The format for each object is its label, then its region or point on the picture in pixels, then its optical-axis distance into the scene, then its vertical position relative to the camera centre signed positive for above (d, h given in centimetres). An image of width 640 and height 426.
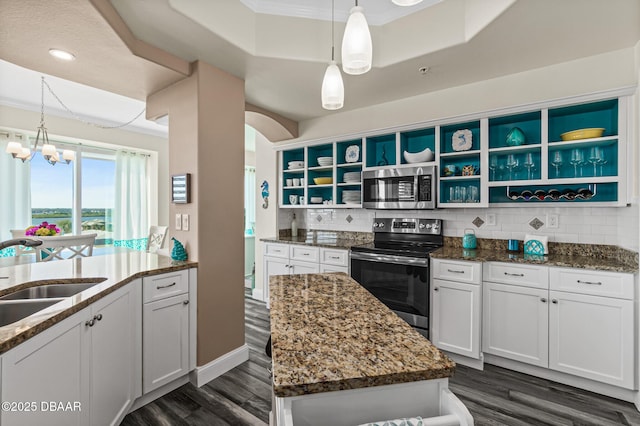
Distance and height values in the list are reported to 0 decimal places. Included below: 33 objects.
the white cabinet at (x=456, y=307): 254 -83
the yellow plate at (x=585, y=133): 242 +64
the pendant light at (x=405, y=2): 109 +76
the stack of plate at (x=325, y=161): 387 +66
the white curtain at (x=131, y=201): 549 +20
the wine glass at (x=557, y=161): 258 +44
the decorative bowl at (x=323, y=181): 393 +41
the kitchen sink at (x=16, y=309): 146 -48
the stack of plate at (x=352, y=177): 366 +43
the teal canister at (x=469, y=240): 301 -28
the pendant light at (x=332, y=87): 155 +64
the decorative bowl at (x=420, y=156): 312 +58
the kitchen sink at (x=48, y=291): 166 -45
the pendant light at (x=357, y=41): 126 +72
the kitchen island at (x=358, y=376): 76 -42
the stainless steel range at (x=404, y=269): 278 -55
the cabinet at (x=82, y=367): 108 -69
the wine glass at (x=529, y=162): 271 +45
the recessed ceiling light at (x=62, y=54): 203 +108
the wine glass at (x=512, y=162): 280 +46
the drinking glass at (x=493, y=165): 287 +45
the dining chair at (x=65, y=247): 291 -36
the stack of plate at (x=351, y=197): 368 +18
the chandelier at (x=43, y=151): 362 +77
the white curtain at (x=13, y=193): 418 +27
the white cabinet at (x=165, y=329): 207 -84
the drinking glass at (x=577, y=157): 251 +46
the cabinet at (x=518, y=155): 246 +56
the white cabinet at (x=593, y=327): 207 -82
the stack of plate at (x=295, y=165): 414 +65
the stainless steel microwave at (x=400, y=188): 304 +26
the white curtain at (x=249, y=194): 750 +47
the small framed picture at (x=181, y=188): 239 +19
